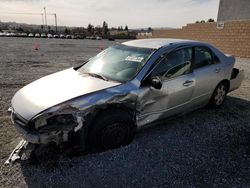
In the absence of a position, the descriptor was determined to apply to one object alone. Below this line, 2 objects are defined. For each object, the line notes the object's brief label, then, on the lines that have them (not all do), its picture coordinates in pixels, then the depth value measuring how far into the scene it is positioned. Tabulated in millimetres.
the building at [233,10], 22297
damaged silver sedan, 2699
